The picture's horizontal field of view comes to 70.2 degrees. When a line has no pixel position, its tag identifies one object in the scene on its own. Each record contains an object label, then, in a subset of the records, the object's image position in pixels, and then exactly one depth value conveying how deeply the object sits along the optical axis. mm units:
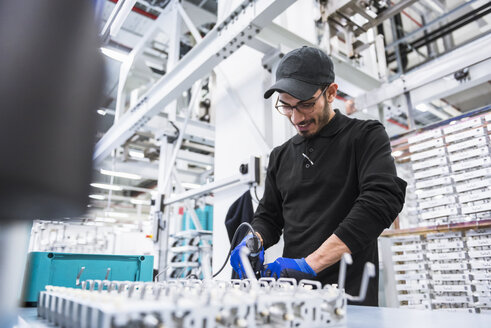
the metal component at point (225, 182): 2297
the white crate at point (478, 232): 1831
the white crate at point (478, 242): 1814
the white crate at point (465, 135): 1899
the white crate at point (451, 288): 1866
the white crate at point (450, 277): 1873
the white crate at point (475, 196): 1848
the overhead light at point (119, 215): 13537
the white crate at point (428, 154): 2061
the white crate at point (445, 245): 1914
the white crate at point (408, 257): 2090
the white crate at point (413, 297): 2057
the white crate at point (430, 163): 2050
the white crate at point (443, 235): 1946
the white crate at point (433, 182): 2021
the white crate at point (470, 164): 1869
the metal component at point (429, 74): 2061
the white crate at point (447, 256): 1903
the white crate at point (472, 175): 1859
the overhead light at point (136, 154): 5852
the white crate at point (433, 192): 2006
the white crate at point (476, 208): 1823
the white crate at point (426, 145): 2072
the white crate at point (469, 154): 1874
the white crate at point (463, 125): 1913
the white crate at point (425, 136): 2082
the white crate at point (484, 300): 1784
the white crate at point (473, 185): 1857
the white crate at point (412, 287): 2055
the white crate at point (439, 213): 1952
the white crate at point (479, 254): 1807
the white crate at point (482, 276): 1793
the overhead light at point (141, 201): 10488
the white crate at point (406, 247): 2107
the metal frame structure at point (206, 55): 1886
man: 1095
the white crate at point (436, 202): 1992
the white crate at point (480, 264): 1792
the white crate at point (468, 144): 1885
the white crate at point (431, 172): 2033
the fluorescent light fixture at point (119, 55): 3058
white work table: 629
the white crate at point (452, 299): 1853
